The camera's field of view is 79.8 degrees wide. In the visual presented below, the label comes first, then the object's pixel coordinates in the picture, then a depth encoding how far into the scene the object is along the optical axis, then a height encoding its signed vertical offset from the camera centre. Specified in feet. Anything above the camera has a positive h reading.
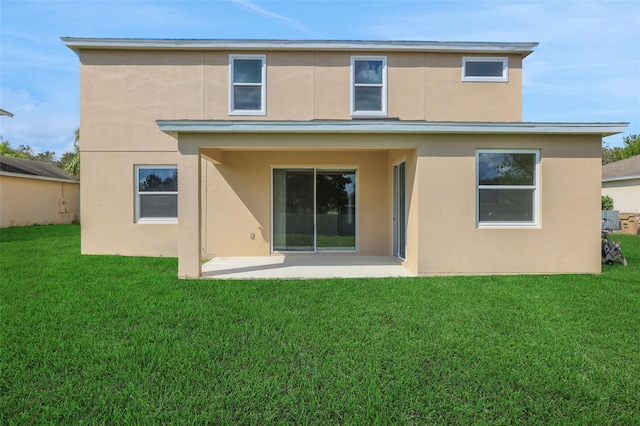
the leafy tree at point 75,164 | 98.27 +11.70
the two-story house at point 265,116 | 38.55 +9.71
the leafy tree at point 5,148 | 116.60 +18.90
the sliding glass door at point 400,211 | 33.14 -0.06
